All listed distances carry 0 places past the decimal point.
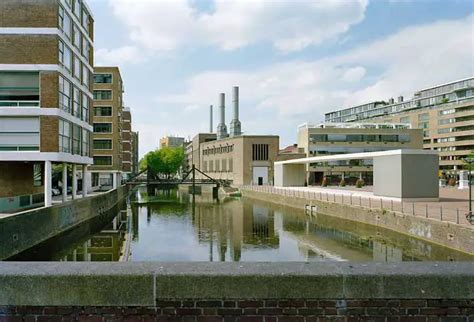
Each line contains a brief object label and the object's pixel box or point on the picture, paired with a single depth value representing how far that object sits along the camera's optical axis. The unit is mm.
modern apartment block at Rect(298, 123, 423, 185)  90625
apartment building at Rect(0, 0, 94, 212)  28453
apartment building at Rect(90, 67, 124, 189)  70062
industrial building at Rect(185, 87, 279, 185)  100625
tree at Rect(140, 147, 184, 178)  142000
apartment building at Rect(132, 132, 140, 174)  187325
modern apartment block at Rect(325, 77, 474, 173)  110062
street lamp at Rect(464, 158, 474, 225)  24447
